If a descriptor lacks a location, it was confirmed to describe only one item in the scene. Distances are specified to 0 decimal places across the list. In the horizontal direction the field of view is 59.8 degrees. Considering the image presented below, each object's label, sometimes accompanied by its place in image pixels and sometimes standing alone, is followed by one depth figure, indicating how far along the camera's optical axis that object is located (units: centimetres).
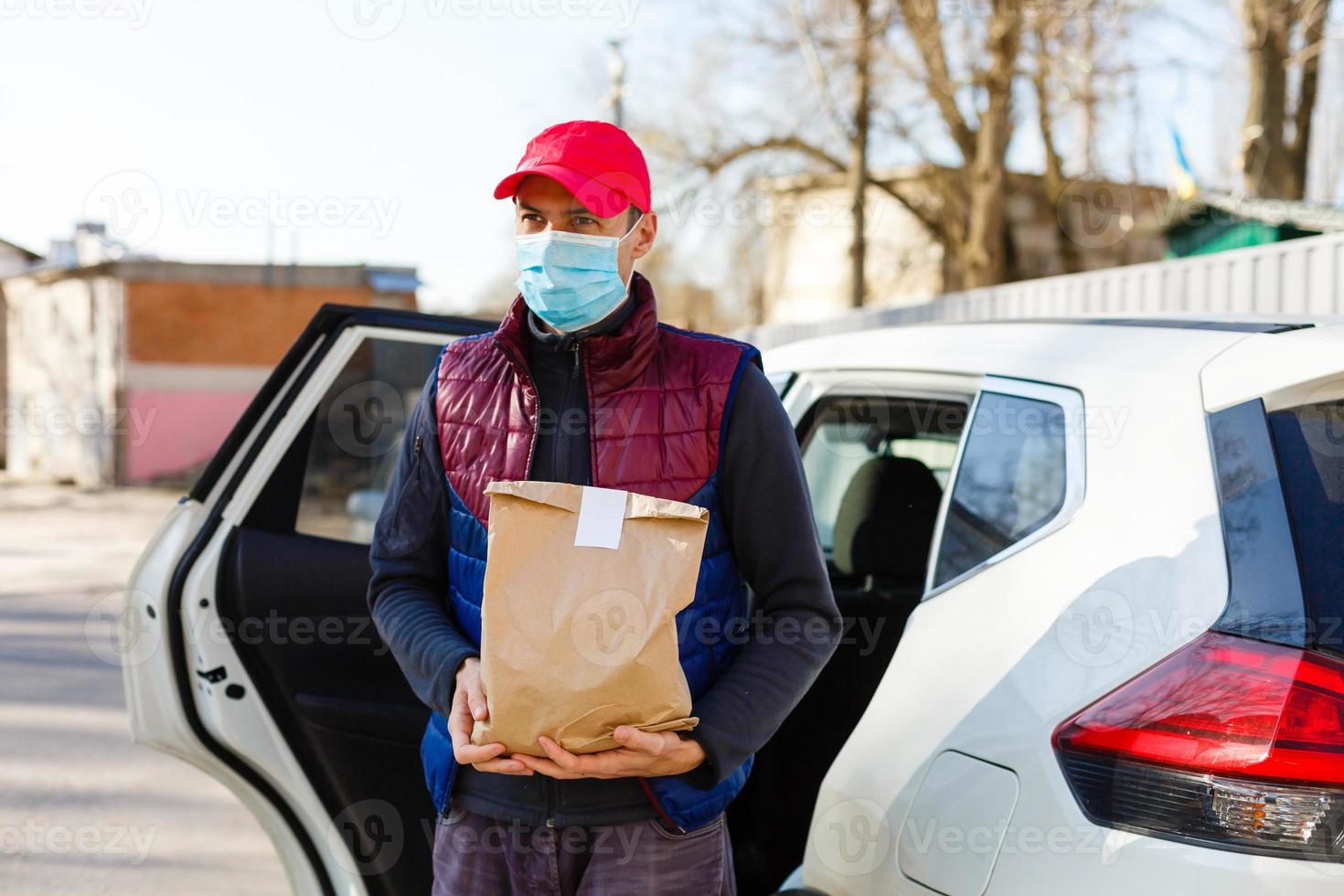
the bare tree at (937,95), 1786
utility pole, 1603
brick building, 2706
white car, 155
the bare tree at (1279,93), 1294
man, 181
